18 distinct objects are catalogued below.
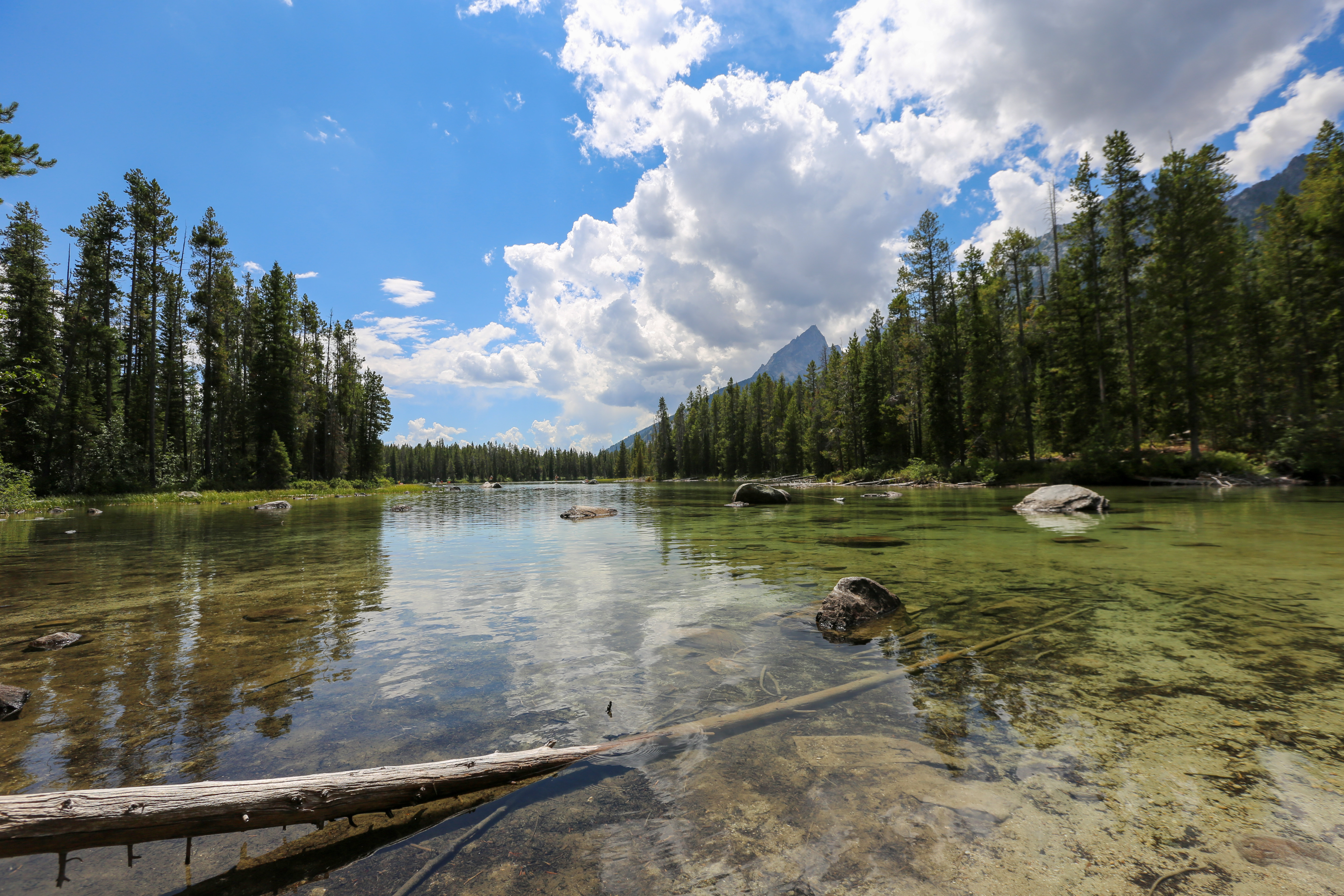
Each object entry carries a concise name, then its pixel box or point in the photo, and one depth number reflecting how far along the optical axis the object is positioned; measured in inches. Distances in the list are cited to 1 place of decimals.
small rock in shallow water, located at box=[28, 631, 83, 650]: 241.8
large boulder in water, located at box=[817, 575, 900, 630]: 263.1
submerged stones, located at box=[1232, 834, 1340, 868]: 97.0
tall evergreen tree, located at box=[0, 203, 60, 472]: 1304.1
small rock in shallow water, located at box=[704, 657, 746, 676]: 209.9
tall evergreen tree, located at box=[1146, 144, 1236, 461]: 1167.6
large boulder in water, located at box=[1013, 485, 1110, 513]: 759.1
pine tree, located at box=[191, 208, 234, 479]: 1647.4
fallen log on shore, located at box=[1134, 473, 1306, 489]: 1087.0
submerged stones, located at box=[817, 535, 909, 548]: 525.0
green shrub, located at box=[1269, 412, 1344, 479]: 1035.3
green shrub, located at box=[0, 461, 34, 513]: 1019.9
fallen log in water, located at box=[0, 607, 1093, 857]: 90.5
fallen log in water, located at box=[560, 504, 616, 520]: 960.3
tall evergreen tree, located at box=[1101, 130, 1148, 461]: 1266.0
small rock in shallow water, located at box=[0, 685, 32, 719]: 176.7
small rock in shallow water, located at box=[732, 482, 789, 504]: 1160.8
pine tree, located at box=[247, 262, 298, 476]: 1781.5
